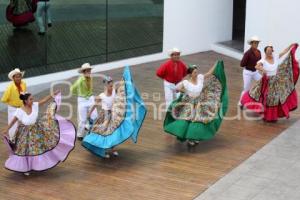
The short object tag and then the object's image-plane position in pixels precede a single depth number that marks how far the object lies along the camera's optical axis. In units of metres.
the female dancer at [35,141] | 9.83
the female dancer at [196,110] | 11.14
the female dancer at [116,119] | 10.36
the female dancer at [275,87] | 12.79
